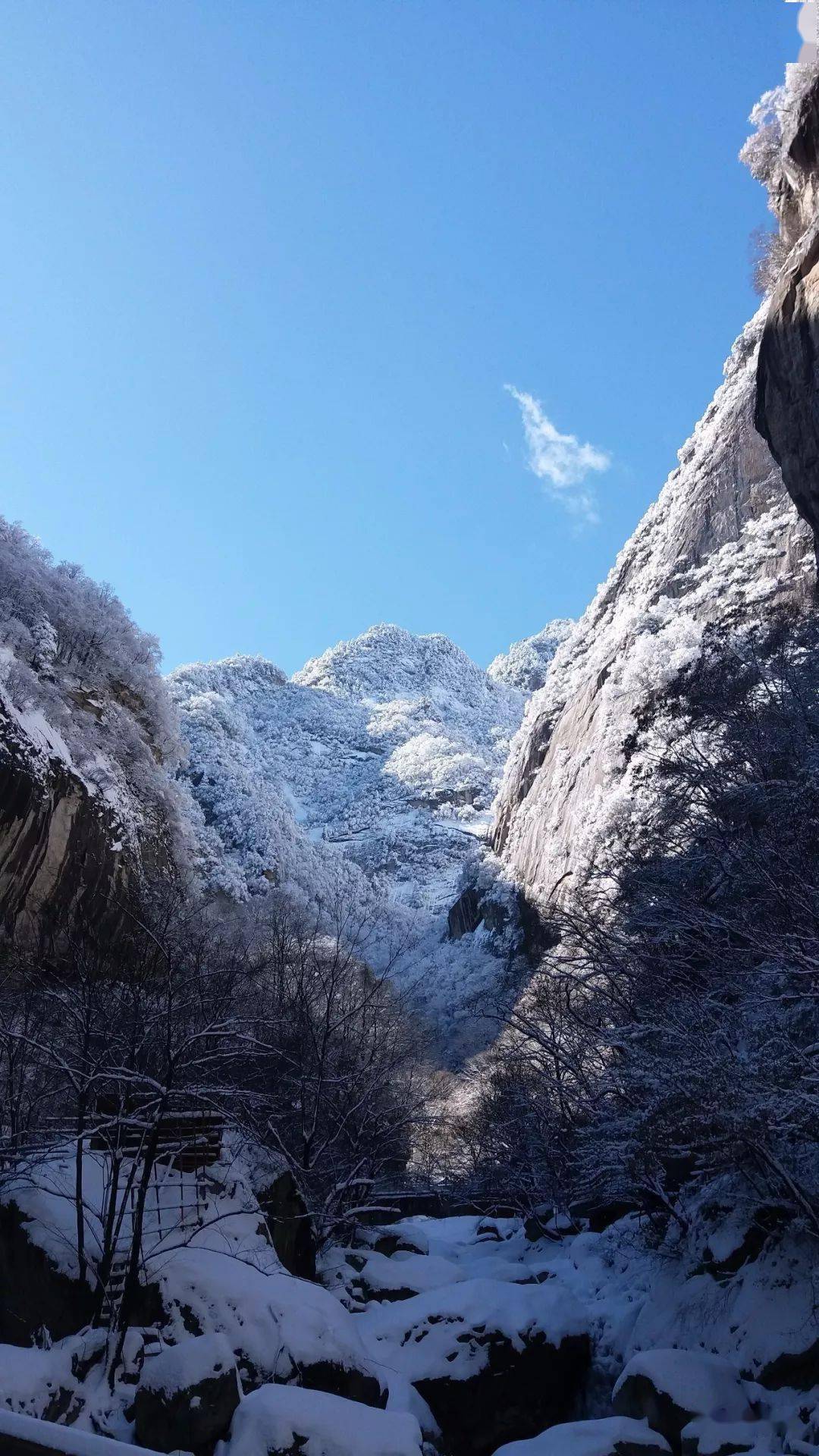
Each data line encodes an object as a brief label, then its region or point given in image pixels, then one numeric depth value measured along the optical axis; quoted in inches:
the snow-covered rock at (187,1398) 281.3
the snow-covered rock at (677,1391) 340.5
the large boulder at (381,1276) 522.0
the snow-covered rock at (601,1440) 331.0
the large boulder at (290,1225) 472.1
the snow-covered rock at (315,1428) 266.4
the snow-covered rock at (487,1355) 402.0
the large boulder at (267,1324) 329.1
